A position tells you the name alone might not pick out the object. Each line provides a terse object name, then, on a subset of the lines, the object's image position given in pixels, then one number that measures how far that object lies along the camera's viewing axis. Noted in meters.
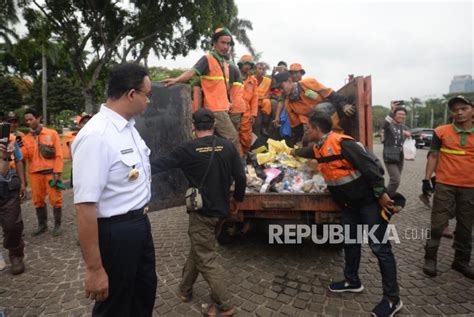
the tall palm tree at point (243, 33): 21.42
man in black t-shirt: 2.33
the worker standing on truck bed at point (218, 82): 3.35
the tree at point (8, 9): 9.38
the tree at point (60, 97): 31.56
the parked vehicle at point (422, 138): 22.91
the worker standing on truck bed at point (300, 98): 3.84
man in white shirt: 1.29
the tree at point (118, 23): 10.30
